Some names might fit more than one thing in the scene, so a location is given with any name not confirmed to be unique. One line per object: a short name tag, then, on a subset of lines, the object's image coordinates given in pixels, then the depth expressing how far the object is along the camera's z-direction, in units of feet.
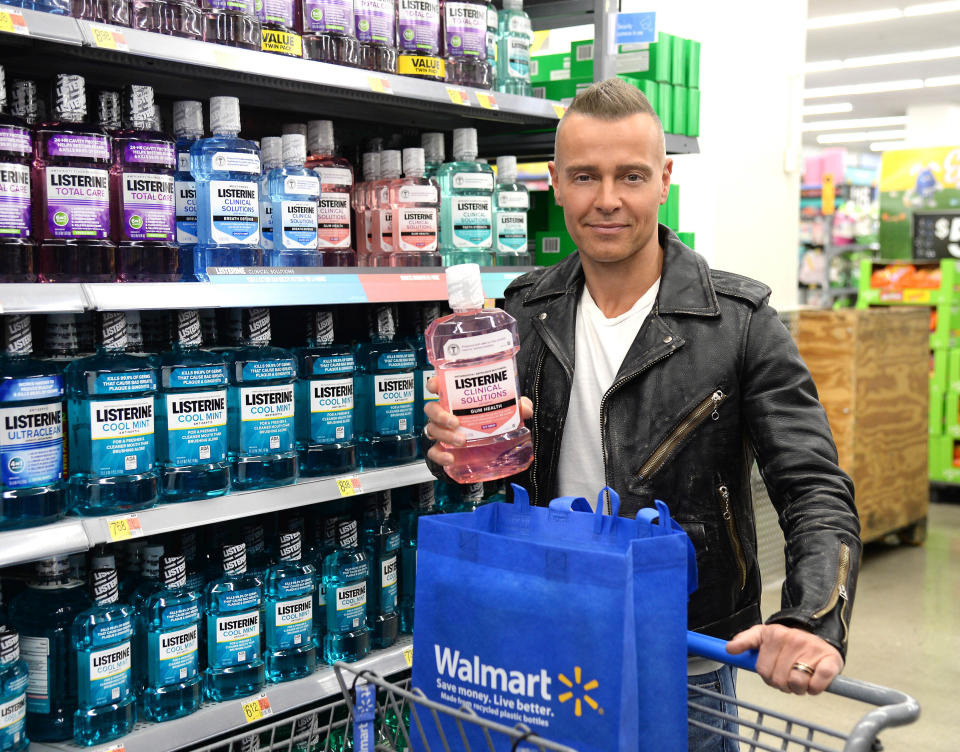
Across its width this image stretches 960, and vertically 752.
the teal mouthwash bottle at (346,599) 7.95
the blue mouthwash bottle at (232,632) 7.14
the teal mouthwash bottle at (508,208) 9.17
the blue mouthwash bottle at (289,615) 7.52
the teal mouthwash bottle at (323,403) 7.79
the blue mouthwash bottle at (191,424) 6.79
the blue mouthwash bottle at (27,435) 5.96
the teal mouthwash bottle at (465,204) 8.67
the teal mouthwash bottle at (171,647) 6.81
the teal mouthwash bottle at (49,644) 6.40
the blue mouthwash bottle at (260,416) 7.26
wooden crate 17.76
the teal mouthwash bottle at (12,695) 5.98
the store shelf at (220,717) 6.41
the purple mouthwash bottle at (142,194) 6.54
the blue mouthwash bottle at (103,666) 6.33
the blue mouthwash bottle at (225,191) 6.96
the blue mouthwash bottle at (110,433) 6.36
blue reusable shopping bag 3.57
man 5.52
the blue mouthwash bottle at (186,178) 7.16
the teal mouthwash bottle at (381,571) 8.38
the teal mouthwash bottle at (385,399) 8.23
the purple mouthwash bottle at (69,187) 6.17
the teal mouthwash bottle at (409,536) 8.77
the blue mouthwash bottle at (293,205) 7.43
